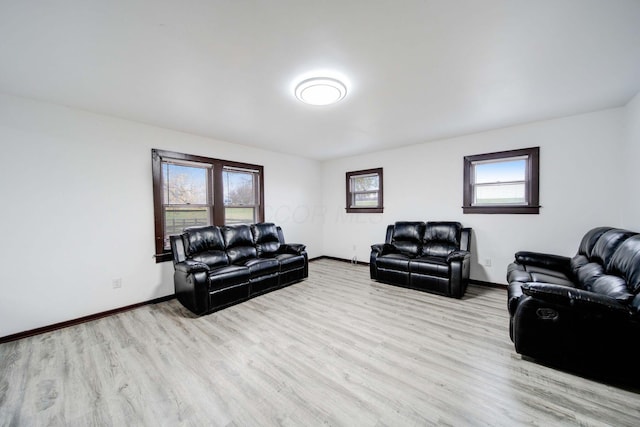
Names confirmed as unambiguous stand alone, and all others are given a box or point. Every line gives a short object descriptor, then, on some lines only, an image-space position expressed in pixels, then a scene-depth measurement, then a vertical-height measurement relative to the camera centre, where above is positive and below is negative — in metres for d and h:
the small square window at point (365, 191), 5.36 +0.39
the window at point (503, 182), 3.59 +0.39
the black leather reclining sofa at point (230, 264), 3.01 -0.86
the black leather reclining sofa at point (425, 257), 3.46 -0.85
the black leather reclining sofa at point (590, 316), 1.70 -0.88
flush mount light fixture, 2.30 +1.22
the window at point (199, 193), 3.59 +0.28
